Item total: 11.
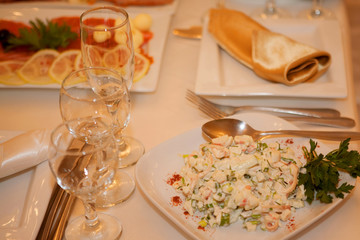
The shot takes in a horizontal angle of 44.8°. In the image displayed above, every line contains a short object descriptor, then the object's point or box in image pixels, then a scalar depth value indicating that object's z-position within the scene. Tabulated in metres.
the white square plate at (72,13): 0.70
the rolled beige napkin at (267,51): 0.59
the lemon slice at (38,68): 0.62
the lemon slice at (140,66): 0.62
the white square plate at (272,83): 0.57
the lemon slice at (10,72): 0.62
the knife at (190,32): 0.73
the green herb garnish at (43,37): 0.68
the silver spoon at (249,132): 0.49
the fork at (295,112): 0.54
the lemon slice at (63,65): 0.62
